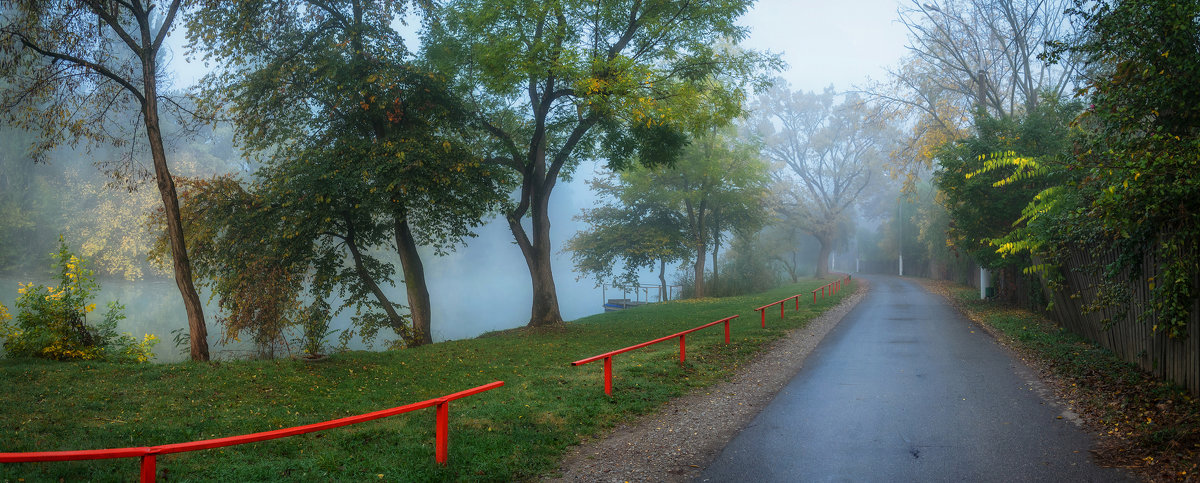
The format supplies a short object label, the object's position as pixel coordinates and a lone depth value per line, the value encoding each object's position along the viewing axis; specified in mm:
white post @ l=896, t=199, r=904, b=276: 54312
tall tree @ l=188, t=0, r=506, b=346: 14578
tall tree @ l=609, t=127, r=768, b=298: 33625
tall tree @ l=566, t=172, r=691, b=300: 34472
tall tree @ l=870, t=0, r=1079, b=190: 22859
